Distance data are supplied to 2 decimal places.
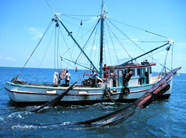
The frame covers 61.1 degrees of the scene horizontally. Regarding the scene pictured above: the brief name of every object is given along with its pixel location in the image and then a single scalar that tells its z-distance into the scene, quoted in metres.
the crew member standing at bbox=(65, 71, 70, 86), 14.86
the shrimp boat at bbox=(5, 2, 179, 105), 13.05
